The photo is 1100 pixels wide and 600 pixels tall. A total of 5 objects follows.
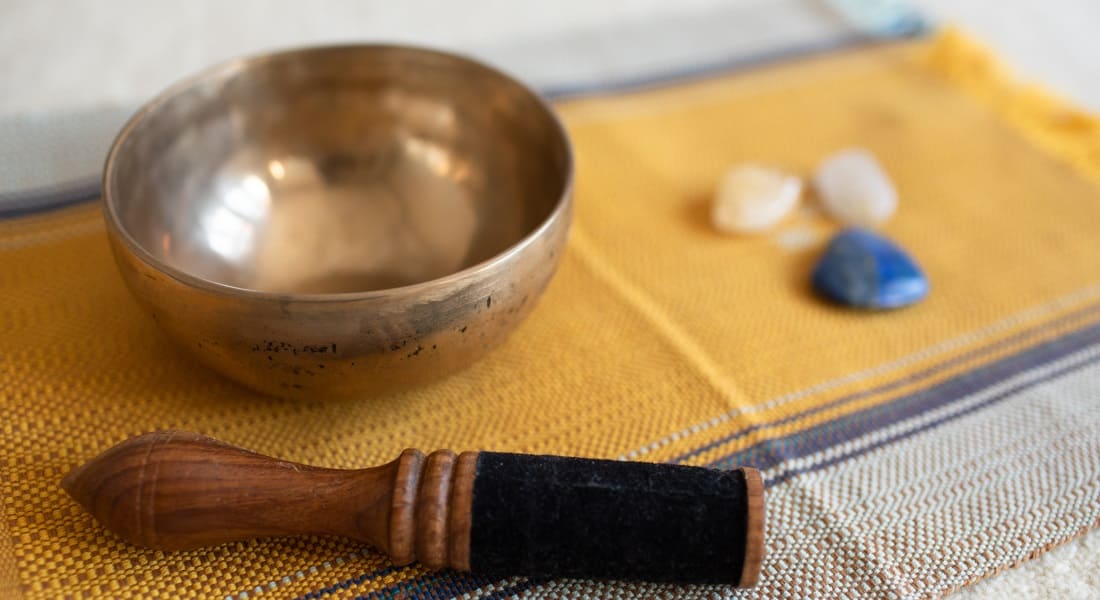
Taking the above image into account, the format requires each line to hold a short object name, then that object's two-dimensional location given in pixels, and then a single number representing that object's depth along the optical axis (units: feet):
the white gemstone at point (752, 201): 2.37
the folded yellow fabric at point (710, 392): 1.53
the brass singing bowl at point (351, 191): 1.60
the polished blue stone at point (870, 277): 2.13
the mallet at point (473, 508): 1.37
